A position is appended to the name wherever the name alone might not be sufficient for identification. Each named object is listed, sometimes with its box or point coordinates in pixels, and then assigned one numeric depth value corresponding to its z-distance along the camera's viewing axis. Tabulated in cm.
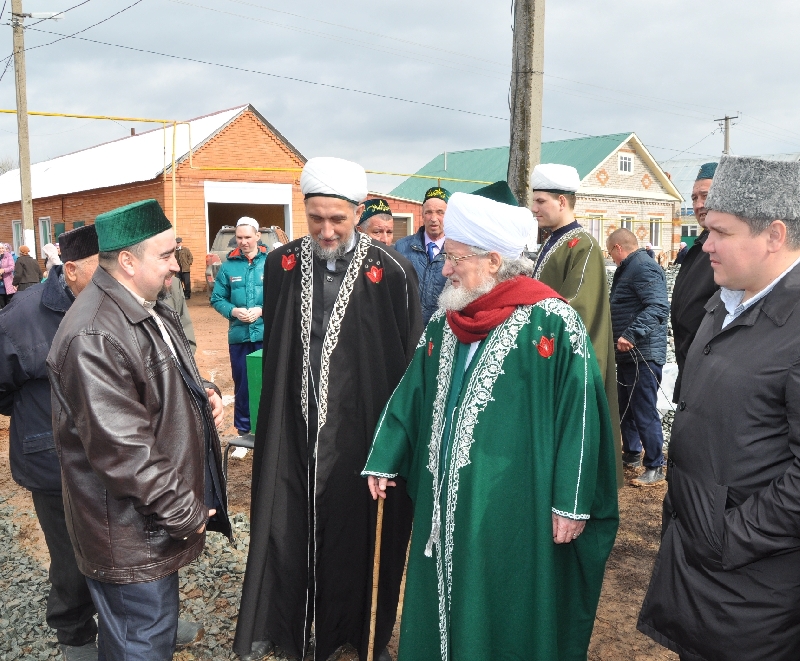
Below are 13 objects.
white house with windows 3103
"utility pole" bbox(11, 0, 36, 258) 1545
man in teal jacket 668
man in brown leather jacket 214
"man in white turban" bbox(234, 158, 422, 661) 326
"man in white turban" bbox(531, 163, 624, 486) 399
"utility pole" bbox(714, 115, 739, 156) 3659
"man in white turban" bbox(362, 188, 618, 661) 246
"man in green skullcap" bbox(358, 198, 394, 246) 615
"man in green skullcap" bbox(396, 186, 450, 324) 559
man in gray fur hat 189
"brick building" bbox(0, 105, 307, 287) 1995
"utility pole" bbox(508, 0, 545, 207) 568
